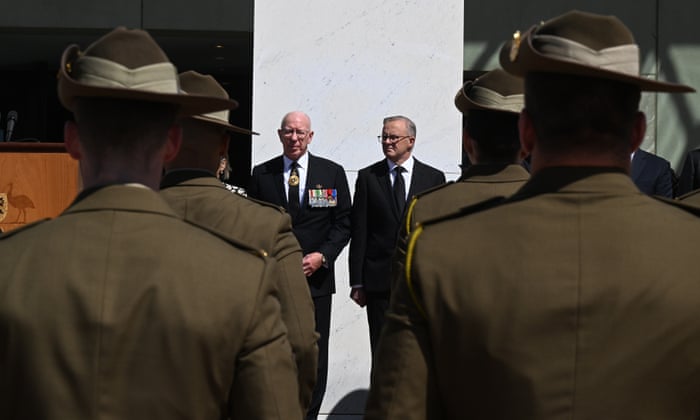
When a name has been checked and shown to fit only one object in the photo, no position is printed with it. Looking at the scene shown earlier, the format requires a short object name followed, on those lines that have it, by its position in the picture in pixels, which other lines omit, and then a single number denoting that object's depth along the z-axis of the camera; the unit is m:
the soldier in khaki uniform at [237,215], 7.33
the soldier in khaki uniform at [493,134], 8.15
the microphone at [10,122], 15.19
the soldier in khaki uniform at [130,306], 4.11
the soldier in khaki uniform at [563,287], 3.99
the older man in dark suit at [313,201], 13.88
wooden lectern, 12.93
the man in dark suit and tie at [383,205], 14.23
